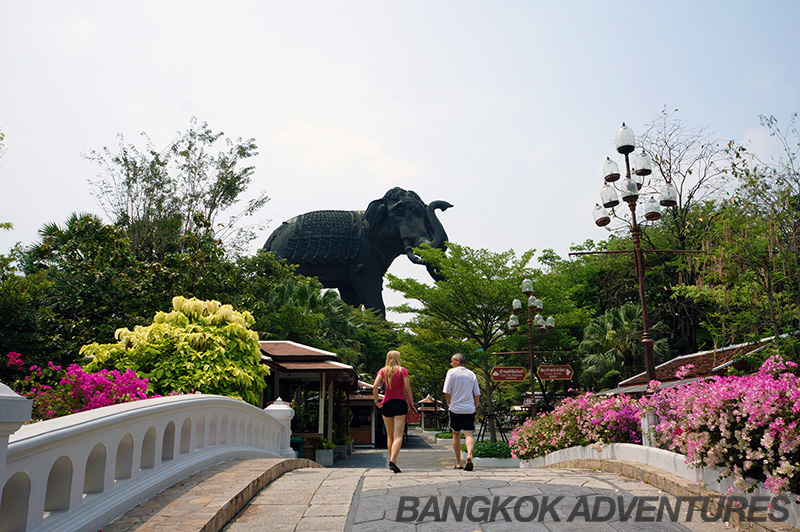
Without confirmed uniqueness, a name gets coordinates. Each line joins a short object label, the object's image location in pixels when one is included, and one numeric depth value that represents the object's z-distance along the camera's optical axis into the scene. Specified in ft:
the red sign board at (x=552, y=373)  46.55
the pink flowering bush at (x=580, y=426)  27.55
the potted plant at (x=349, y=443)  67.15
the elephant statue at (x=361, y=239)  98.94
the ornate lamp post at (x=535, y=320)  54.19
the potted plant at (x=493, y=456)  57.06
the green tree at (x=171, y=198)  66.08
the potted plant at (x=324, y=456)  54.60
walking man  25.16
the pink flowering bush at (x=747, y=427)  13.20
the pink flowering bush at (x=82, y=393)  24.06
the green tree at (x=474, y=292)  67.10
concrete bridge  10.72
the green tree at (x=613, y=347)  92.22
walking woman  23.73
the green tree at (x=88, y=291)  51.60
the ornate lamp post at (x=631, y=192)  32.99
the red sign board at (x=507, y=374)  49.01
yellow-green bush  31.19
